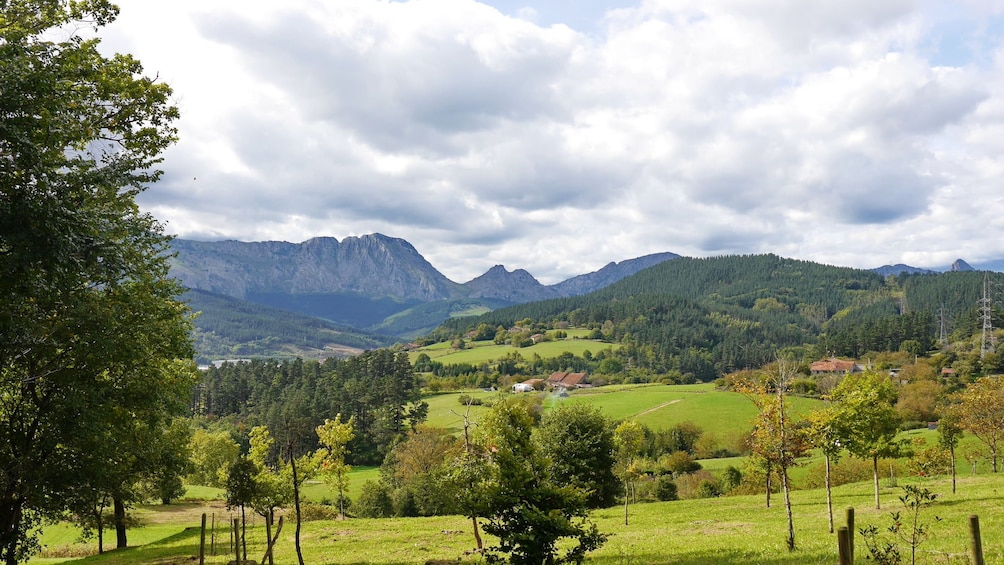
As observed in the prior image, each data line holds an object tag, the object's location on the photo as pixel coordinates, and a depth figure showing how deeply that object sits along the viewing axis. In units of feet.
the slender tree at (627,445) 117.56
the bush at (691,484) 196.75
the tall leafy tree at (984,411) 103.14
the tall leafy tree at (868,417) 76.90
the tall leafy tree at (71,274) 40.04
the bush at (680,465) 241.14
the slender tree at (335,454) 158.92
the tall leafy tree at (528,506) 45.01
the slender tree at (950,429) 112.99
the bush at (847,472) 176.45
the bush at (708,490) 191.11
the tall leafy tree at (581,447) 137.49
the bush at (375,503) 187.19
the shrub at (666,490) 181.66
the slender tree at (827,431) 70.44
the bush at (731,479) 194.08
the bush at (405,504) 184.44
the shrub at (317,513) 160.97
